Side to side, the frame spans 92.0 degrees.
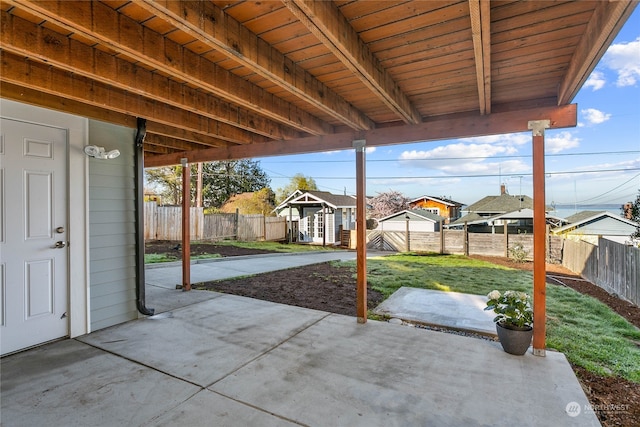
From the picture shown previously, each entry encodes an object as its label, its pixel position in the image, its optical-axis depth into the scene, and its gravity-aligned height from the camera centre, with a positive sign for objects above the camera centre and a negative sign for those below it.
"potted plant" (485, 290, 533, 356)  2.74 -0.98
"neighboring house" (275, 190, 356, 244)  15.42 -0.01
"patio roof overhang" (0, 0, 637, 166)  1.65 +1.09
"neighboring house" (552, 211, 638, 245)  11.66 -0.51
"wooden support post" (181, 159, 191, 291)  5.04 -0.16
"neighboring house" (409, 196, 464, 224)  22.69 +0.70
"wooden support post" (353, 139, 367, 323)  3.58 -0.15
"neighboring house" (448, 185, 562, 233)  12.77 +0.01
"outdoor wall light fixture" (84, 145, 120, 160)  3.17 +0.68
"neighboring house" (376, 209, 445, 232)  15.45 -0.35
